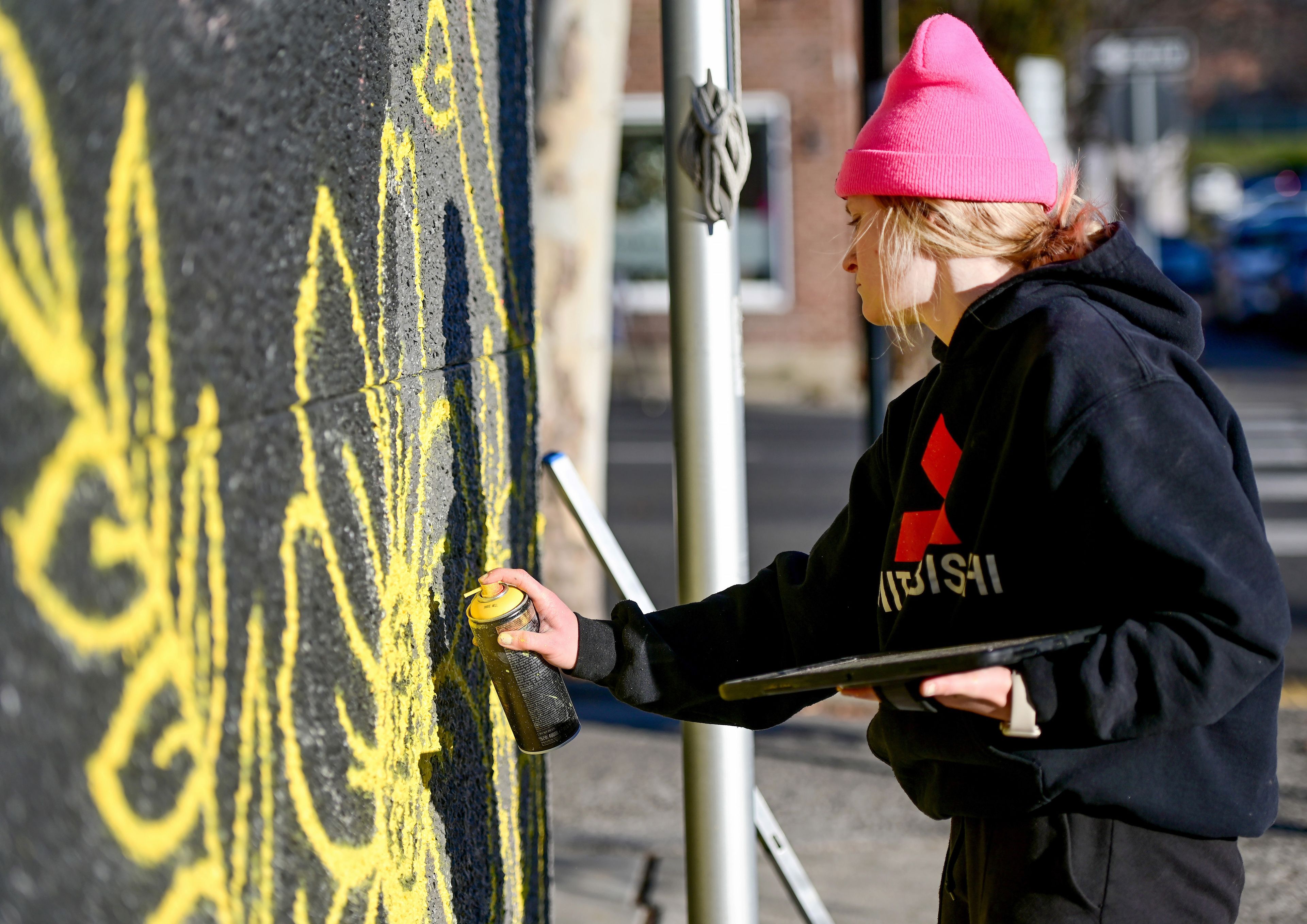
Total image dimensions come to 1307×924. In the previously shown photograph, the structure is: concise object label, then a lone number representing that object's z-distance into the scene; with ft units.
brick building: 51.49
